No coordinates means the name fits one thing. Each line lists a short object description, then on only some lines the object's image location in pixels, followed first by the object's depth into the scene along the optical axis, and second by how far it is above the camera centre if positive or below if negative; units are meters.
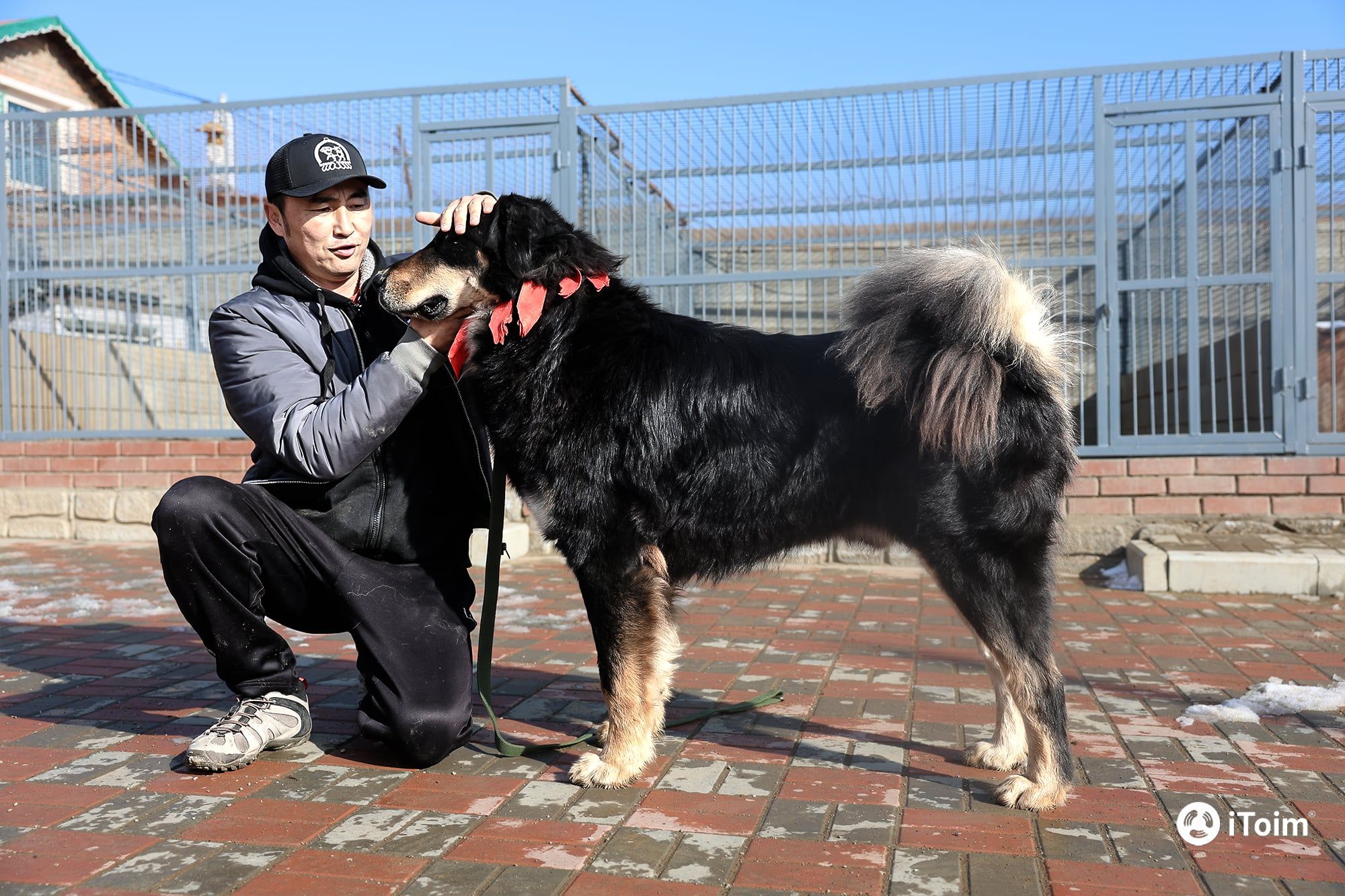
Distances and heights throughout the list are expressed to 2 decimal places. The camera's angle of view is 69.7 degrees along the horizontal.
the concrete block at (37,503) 7.80 -0.52
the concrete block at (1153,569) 5.74 -0.86
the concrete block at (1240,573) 5.56 -0.88
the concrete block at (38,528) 7.83 -0.73
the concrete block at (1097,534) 6.48 -0.73
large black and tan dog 2.56 -0.02
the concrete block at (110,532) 7.72 -0.75
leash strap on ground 2.89 -0.58
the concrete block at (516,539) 7.14 -0.79
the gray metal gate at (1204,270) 6.41 +1.04
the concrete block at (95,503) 7.73 -0.53
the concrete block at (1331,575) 5.50 -0.88
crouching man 2.81 -0.20
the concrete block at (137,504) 7.64 -0.53
